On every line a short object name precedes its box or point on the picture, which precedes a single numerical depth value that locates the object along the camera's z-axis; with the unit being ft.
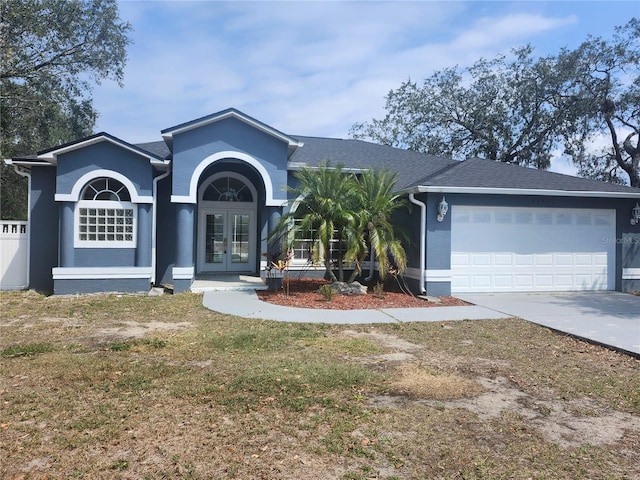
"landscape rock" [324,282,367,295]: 39.70
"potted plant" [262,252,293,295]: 39.14
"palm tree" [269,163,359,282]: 37.09
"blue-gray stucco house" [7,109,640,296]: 39.60
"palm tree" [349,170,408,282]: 37.70
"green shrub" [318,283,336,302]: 36.45
